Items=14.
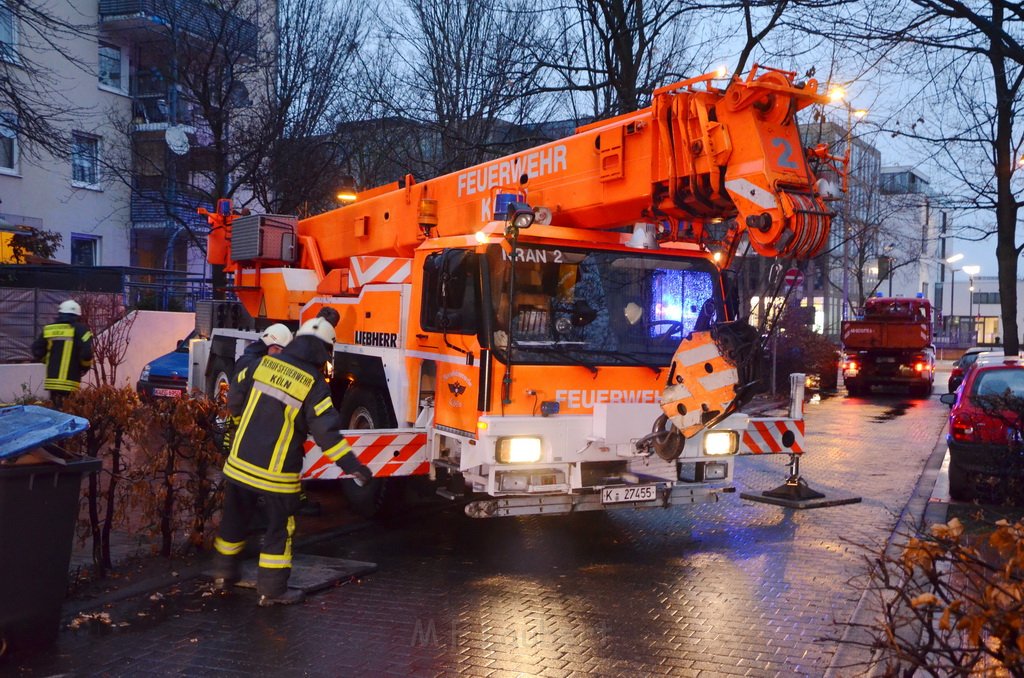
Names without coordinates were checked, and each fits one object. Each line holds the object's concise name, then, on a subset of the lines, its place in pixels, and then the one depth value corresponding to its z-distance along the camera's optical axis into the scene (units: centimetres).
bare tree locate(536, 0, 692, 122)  1656
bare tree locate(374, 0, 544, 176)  2027
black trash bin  514
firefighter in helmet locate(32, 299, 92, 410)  1067
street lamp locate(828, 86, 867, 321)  708
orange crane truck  667
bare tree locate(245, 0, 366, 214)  1900
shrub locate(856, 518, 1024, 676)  279
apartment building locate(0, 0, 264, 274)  1883
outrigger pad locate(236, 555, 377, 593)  661
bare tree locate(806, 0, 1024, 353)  991
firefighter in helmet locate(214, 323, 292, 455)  724
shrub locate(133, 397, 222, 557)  702
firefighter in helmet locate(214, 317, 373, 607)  621
